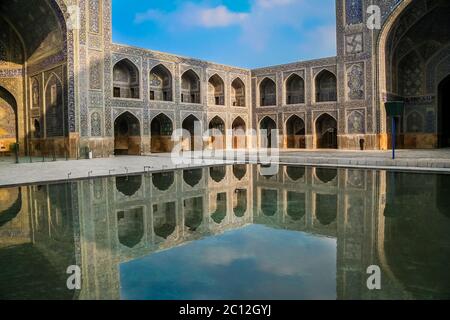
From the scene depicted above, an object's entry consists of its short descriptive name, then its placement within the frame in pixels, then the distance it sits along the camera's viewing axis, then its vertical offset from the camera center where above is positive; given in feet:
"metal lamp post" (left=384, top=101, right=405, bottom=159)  46.57 +4.86
